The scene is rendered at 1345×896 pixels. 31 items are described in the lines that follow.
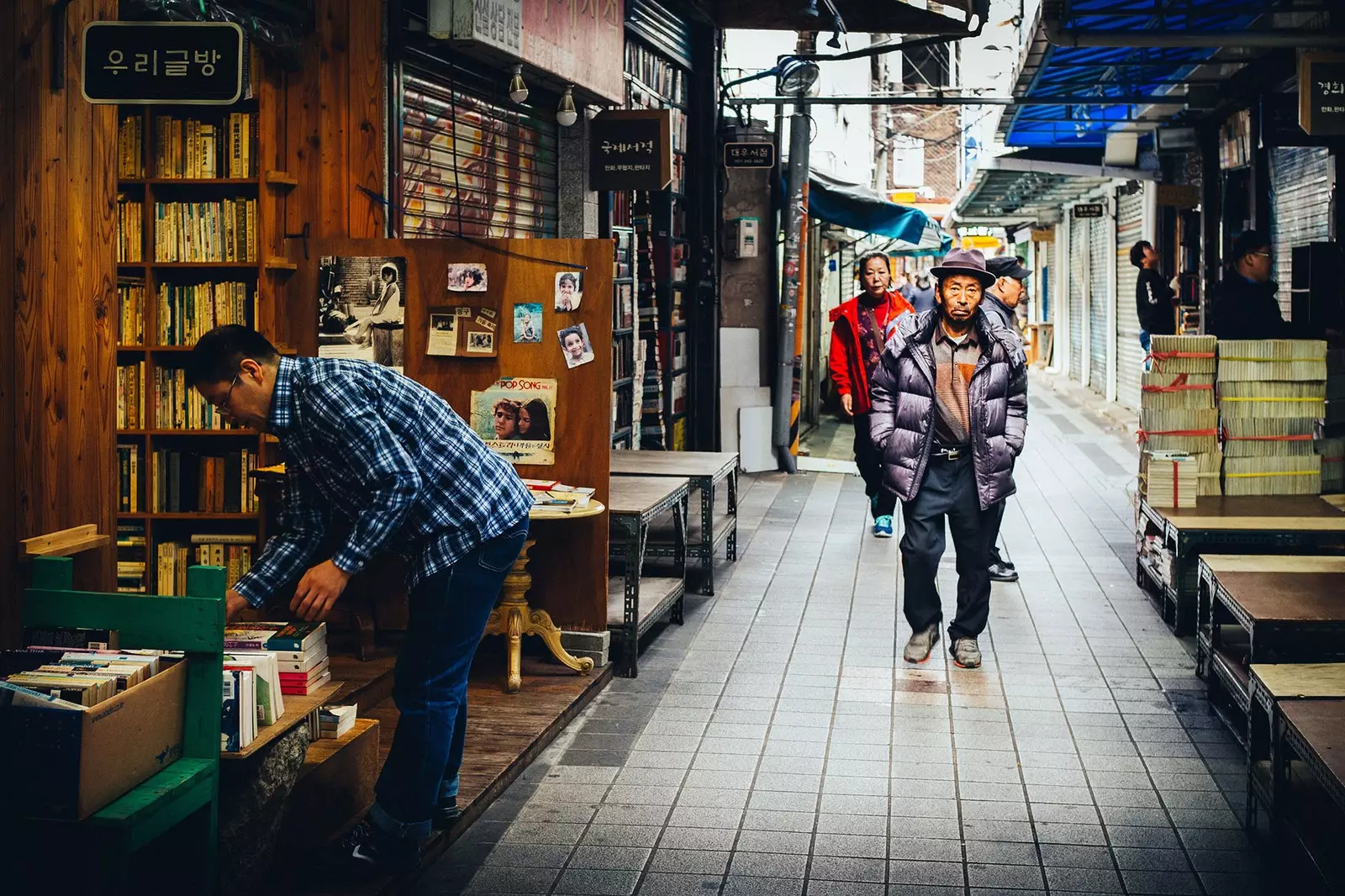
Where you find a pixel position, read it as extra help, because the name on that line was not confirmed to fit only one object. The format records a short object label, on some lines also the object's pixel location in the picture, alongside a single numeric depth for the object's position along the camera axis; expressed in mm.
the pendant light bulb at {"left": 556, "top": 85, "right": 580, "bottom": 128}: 9188
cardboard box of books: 3311
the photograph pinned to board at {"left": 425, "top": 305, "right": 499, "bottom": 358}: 6633
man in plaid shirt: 4047
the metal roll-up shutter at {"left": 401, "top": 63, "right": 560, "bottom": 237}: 7711
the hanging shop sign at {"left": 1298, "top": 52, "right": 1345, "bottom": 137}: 9172
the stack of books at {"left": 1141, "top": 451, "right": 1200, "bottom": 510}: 8086
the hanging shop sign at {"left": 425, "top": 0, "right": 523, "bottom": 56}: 7133
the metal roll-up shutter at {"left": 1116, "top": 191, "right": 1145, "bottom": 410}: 22266
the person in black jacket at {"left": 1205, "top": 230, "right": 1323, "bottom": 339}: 9680
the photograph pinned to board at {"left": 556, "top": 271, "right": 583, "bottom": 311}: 6578
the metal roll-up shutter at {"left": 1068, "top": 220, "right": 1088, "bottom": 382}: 29484
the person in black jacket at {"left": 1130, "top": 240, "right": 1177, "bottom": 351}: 16125
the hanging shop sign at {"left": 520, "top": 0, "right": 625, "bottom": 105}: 8333
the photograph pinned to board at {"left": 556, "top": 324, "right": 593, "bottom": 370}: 6574
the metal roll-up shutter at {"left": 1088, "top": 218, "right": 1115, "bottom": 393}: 26453
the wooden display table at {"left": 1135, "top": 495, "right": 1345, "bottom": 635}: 7375
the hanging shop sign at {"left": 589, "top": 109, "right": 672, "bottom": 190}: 10250
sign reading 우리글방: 4504
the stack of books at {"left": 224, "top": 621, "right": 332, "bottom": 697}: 4551
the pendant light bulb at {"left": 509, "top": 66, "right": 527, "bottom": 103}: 8016
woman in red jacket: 10148
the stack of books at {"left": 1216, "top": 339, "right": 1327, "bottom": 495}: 8359
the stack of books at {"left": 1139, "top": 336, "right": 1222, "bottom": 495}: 8344
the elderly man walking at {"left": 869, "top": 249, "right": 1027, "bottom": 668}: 7004
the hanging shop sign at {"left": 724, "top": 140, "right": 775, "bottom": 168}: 14281
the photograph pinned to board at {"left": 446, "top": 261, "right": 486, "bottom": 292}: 6602
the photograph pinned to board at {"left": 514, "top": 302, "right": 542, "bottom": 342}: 6605
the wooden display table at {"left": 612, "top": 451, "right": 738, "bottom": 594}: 8758
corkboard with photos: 6590
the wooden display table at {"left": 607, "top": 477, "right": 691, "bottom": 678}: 7020
